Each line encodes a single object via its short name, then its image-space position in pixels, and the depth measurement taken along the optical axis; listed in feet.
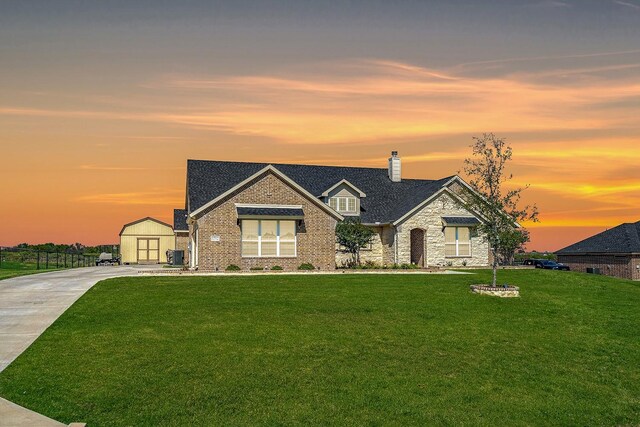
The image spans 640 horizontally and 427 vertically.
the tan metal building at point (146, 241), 195.62
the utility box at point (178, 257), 170.09
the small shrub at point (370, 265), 134.43
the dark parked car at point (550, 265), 179.01
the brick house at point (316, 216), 119.85
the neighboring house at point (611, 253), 171.42
